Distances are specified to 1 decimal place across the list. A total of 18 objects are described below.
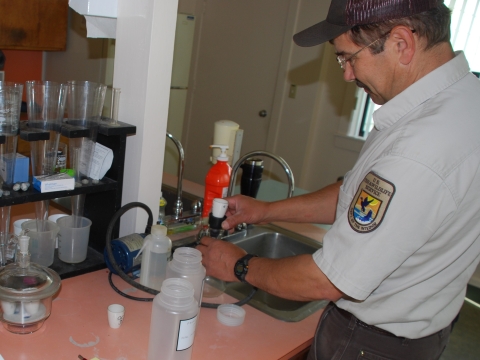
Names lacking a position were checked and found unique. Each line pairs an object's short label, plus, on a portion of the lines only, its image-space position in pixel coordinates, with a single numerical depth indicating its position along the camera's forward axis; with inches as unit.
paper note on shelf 52.2
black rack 46.0
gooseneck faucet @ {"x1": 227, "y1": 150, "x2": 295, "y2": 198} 67.6
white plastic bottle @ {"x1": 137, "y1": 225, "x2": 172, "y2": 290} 50.3
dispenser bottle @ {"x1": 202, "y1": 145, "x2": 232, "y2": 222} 66.1
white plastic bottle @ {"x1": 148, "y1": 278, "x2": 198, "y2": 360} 37.1
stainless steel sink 67.0
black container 75.6
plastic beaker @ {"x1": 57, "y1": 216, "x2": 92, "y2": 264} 52.4
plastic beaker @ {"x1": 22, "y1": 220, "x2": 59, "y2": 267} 49.5
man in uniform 35.0
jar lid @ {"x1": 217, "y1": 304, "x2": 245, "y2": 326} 46.9
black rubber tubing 49.3
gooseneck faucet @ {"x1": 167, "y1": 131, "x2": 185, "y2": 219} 69.2
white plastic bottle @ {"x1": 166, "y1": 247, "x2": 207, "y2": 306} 43.9
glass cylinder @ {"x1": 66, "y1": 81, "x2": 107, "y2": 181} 49.4
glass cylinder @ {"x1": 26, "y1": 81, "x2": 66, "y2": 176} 46.6
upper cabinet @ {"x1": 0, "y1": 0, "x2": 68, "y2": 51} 118.6
